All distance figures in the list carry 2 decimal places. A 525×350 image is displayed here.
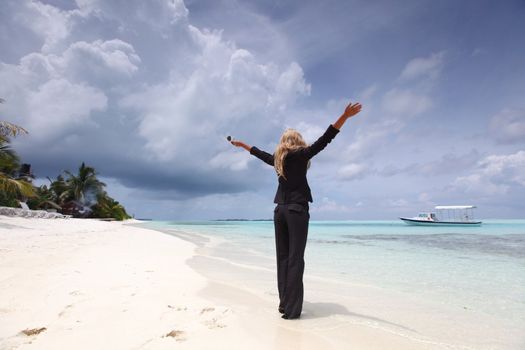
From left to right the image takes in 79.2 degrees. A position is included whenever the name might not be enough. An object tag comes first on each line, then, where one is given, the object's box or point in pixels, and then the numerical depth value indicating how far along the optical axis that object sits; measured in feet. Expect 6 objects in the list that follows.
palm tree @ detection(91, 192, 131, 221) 184.75
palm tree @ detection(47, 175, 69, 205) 170.81
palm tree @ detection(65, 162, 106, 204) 169.78
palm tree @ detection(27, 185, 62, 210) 149.36
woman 10.79
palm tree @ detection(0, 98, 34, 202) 55.42
